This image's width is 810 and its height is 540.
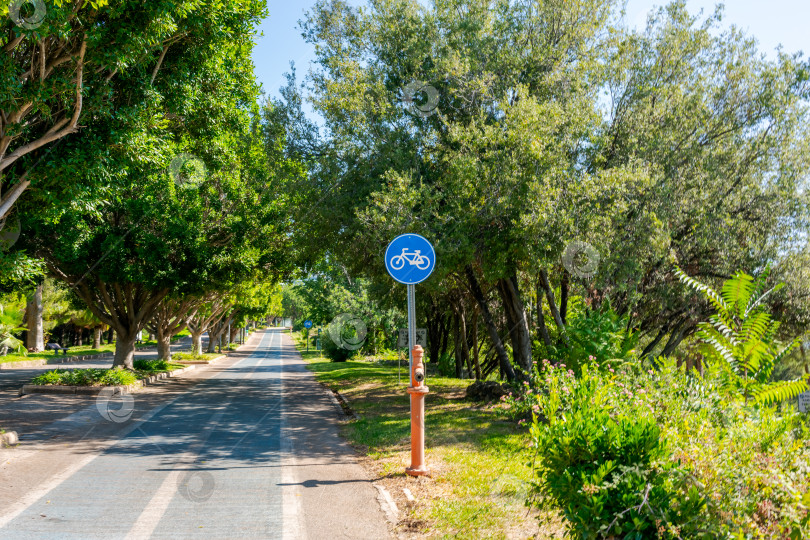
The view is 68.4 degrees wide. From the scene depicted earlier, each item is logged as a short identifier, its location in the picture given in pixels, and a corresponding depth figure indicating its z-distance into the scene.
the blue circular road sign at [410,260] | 8.05
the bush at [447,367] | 28.48
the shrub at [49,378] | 16.84
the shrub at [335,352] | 39.53
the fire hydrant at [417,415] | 7.30
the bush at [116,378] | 17.08
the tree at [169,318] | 28.50
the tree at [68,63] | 8.40
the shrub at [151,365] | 22.95
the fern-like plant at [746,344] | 4.59
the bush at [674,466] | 3.27
